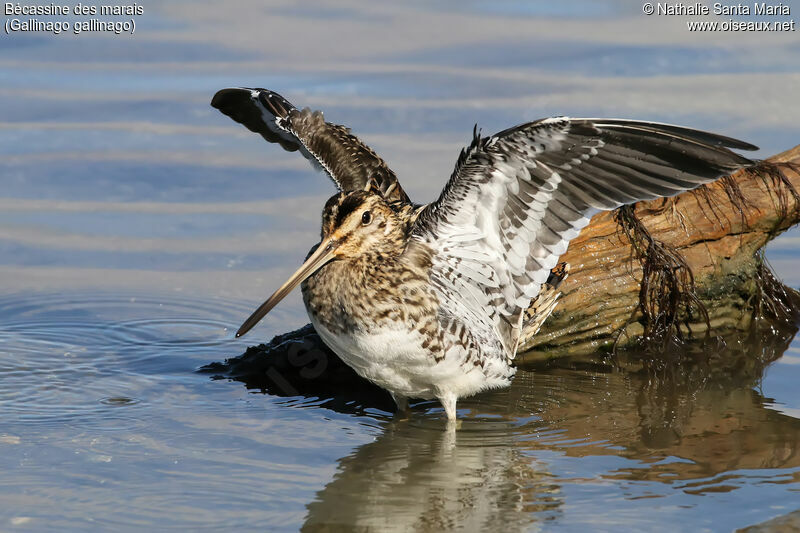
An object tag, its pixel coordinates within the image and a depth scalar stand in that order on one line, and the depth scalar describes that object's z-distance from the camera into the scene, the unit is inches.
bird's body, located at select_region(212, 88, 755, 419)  472.7
